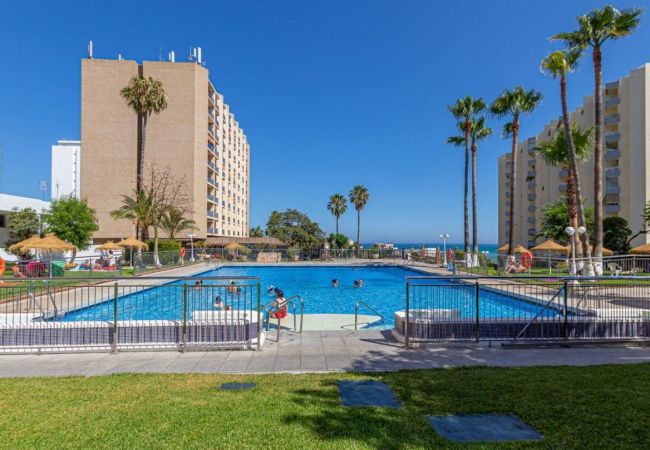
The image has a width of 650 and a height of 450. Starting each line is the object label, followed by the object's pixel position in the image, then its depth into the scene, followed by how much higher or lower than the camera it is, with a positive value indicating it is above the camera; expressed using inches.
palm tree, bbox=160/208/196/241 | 1480.1 +30.6
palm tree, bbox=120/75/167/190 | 1446.9 +546.5
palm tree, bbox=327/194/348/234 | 2472.9 +173.8
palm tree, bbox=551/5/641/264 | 705.0 +398.6
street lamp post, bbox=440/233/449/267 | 1245.2 -76.9
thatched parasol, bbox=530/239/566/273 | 1025.5 -42.7
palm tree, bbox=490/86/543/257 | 1091.9 +390.1
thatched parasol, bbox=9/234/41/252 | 800.9 -32.3
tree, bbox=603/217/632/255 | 1322.6 -6.0
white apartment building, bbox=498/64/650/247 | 1625.2 +389.0
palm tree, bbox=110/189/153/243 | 1261.1 +71.0
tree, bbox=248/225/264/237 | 2954.2 -10.6
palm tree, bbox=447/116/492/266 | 1274.6 +357.2
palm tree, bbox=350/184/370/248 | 2354.1 +224.0
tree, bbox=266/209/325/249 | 2319.1 +26.5
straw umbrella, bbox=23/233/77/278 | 803.4 -32.6
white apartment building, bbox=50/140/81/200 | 3038.9 +534.8
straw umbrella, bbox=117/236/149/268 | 1064.5 -38.2
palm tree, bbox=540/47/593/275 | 759.7 +346.5
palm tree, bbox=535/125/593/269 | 815.1 +200.1
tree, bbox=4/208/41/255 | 1425.9 +22.4
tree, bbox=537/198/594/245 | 1213.1 +34.4
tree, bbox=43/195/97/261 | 1090.7 +27.4
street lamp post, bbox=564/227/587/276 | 681.2 -13.6
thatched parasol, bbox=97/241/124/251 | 1072.3 -50.7
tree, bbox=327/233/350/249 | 2026.3 -55.8
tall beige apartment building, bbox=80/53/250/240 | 1787.6 +484.8
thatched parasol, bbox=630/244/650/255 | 801.4 -37.3
